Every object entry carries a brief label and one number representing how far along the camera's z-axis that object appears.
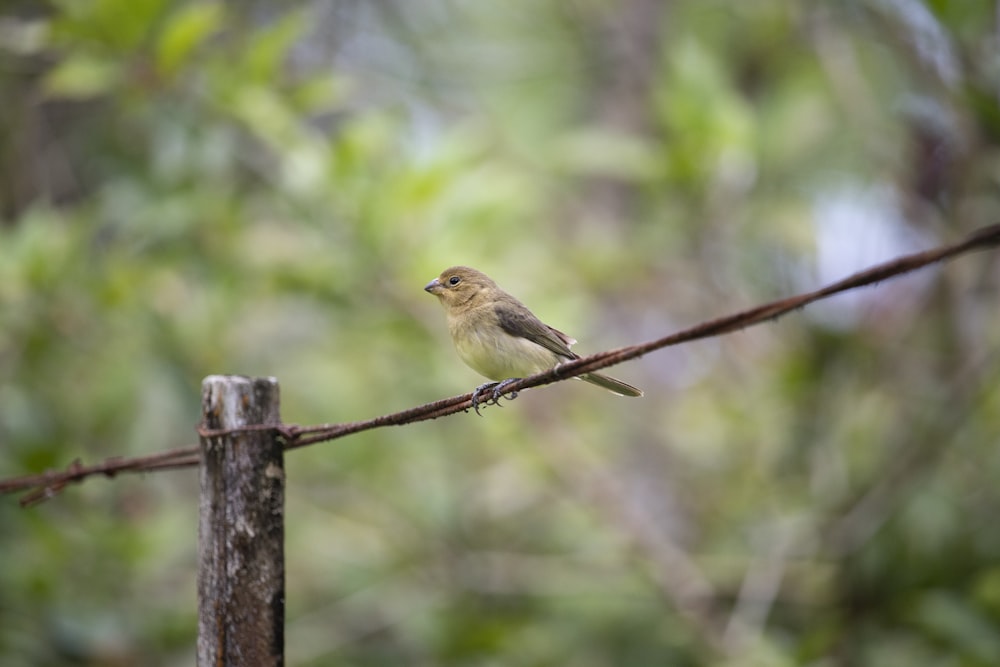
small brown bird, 6.05
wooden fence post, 4.32
